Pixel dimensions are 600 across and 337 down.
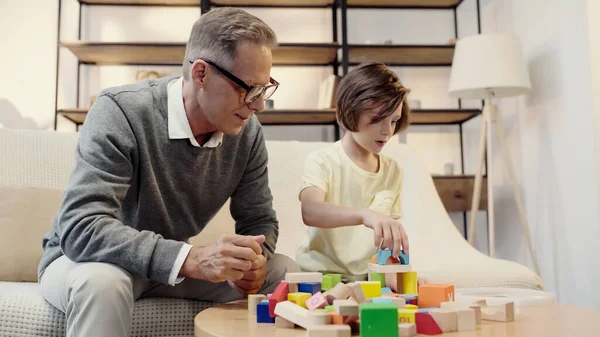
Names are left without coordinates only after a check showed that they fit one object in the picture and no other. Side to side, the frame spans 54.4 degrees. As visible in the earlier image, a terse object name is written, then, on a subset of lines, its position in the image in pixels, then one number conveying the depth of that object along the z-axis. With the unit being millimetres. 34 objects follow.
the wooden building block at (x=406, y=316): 875
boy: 1577
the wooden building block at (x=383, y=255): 1156
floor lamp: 3045
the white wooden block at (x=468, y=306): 929
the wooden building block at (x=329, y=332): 797
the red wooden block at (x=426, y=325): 857
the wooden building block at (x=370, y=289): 1012
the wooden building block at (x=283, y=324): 938
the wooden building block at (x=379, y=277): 1160
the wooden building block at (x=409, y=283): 1143
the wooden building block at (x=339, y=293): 973
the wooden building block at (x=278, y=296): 993
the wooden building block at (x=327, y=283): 1159
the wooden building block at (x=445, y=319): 861
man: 1149
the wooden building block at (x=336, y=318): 849
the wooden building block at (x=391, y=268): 1139
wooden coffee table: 870
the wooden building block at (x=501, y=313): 982
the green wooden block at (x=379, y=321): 782
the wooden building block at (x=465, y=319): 880
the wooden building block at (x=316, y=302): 933
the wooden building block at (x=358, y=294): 950
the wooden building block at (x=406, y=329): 827
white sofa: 1368
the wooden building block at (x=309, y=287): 1075
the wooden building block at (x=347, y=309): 845
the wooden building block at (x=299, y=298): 982
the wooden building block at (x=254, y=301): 1102
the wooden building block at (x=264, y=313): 1001
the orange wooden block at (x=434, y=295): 1005
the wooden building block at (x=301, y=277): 1087
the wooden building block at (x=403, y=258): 1171
